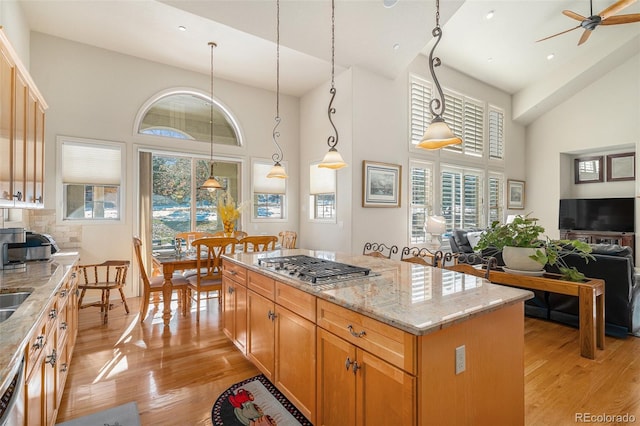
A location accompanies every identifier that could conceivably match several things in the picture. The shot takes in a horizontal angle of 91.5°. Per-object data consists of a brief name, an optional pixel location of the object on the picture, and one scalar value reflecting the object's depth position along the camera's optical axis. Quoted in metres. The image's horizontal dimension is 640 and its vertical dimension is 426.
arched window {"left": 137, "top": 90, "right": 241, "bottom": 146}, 5.05
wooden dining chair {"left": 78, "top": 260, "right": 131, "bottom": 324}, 3.63
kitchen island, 1.21
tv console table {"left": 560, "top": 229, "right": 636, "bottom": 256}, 6.55
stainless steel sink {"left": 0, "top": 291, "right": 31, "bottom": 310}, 1.60
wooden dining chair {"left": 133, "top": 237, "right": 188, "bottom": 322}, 3.51
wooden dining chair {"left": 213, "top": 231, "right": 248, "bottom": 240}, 5.07
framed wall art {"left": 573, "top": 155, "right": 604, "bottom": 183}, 7.41
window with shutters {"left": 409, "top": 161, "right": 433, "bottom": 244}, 6.04
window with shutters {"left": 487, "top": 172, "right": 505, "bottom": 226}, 7.62
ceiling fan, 4.13
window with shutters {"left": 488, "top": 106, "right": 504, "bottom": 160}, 7.63
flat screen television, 6.64
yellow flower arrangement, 4.04
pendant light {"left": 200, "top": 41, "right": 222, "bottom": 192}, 4.27
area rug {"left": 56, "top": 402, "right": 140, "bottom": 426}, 1.93
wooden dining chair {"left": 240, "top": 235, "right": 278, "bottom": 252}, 3.61
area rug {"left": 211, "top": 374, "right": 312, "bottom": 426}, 1.95
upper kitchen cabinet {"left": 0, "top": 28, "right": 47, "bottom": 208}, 1.83
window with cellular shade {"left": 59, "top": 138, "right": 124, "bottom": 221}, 4.39
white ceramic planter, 3.03
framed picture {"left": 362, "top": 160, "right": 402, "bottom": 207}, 5.20
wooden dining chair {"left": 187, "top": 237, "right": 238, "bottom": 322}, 3.37
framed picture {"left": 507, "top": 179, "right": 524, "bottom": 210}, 7.93
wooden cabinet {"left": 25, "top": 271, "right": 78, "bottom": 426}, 1.24
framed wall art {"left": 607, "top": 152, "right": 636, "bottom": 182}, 6.86
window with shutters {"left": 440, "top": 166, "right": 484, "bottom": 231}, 6.73
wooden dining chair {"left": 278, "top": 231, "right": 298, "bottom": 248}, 5.64
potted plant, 2.94
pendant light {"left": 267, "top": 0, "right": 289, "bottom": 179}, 3.73
